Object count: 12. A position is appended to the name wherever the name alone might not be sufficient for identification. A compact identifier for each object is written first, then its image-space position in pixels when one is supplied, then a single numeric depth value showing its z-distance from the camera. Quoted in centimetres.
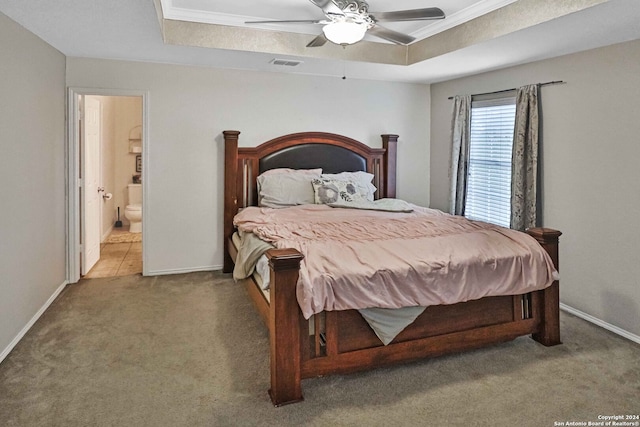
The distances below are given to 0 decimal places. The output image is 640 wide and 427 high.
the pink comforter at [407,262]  251
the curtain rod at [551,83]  393
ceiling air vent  439
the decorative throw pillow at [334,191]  471
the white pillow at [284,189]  469
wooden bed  241
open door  460
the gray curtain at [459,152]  511
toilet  700
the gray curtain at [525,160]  412
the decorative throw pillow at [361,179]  499
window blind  462
